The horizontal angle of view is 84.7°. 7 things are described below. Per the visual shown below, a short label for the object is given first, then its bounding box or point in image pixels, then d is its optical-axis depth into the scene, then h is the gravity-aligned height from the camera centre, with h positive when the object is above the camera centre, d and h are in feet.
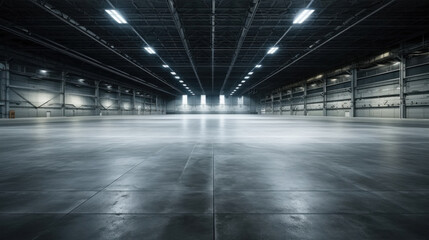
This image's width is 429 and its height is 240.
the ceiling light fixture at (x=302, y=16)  62.22 +27.83
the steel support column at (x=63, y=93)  120.46 +12.88
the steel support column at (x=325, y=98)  141.90 +10.78
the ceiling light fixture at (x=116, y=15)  62.43 +28.39
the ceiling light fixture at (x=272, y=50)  97.04 +28.31
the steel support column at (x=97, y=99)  151.20 +12.39
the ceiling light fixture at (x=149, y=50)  95.23 +28.12
